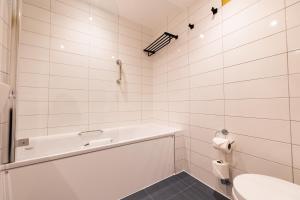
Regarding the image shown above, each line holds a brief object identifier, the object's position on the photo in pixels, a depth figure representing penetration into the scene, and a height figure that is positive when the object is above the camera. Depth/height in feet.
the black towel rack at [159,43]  6.88 +3.32
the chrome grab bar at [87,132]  5.88 -1.38
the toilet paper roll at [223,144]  4.19 -1.37
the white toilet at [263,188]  2.37 -1.69
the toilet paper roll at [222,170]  4.25 -2.20
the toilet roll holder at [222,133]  4.59 -1.11
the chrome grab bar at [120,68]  7.16 +1.86
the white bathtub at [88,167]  3.22 -1.95
